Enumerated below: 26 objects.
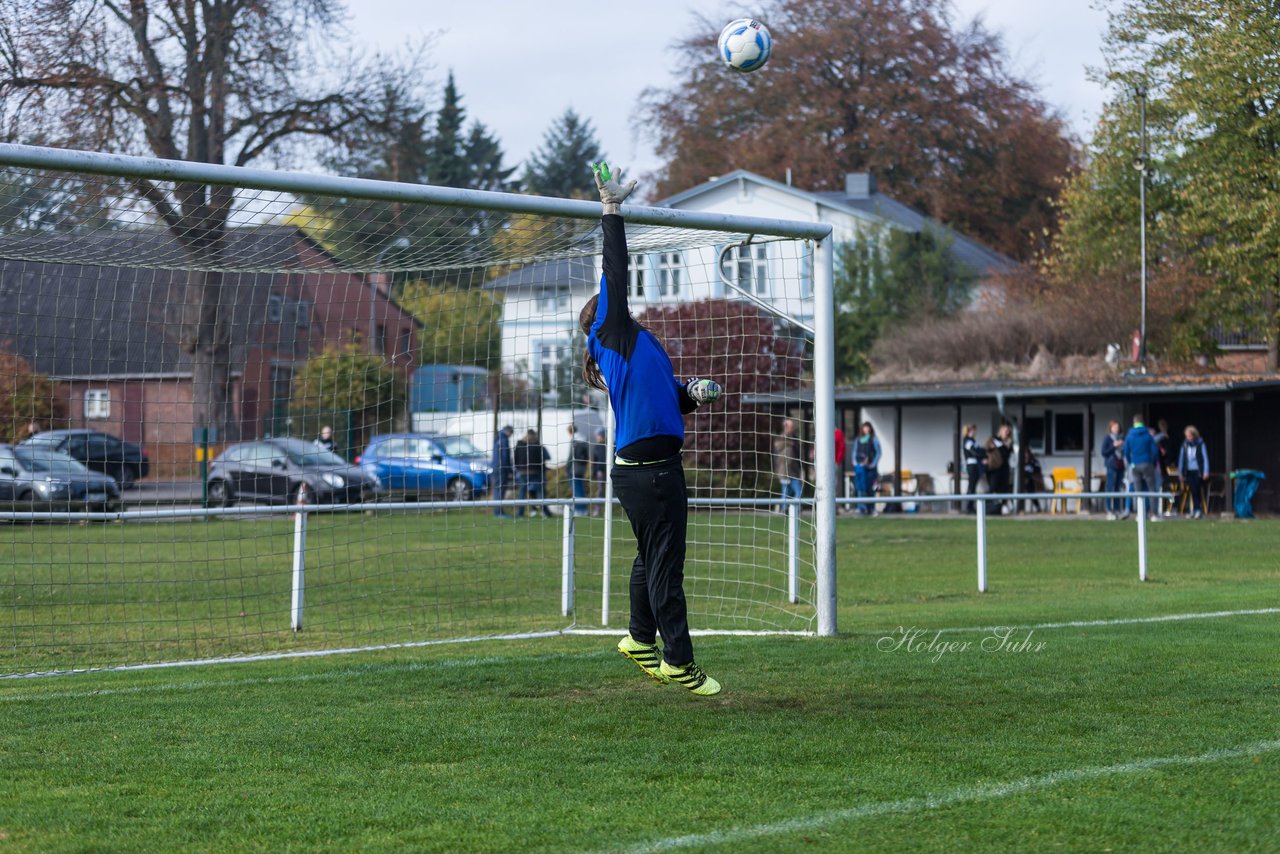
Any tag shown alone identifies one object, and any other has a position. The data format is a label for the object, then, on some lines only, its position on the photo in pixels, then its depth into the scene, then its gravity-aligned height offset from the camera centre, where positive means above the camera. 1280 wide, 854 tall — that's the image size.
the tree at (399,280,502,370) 14.55 +2.30
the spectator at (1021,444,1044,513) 34.41 -0.40
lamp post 34.50 +7.01
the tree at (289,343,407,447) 16.20 +0.94
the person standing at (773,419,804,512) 21.24 -0.10
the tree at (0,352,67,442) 14.09 +0.68
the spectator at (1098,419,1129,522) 28.41 +0.04
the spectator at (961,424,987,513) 28.91 -0.01
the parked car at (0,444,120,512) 14.90 -0.17
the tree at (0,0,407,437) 26.47 +8.13
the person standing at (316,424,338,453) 18.35 +0.26
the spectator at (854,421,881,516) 28.98 -0.01
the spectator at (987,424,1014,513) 29.88 +0.04
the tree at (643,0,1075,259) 56.25 +14.90
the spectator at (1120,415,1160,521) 26.36 +0.08
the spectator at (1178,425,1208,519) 28.72 -0.02
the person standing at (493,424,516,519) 15.70 -0.21
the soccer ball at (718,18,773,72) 9.48 +2.97
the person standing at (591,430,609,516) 26.01 -0.16
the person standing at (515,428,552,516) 16.62 -0.18
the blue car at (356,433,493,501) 17.92 -0.11
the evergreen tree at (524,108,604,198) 80.50 +18.15
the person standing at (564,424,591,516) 23.52 -0.20
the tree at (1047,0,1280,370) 31.77 +7.70
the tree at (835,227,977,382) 46.41 +6.19
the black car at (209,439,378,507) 14.87 -0.17
